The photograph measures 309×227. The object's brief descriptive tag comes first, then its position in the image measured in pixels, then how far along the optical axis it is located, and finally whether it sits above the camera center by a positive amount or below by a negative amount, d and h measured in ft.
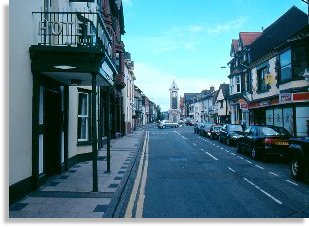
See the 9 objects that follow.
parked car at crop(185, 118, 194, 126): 294.74 -1.94
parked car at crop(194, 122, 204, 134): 129.29 -3.17
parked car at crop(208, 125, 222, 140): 103.36 -3.68
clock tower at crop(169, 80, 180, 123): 378.98 +18.43
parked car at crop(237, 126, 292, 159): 50.19 -3.42
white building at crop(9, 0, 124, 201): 26.48 +3.48
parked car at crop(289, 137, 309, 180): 34.35 -4.15
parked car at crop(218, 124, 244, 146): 78.77 -3.46
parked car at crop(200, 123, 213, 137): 115.65 -3.40
